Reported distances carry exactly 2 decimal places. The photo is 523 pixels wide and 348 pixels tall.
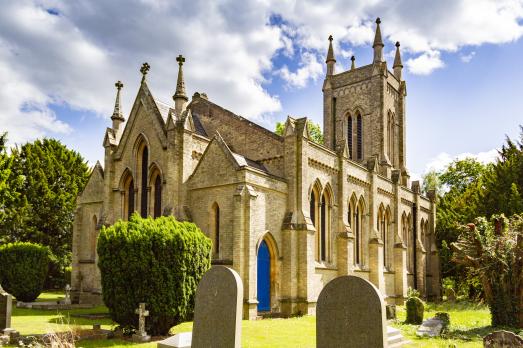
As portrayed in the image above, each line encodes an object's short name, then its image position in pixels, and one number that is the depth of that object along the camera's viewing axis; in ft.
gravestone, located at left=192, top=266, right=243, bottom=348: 28.32
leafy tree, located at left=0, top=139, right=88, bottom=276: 127.85
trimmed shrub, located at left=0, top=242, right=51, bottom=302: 81.56
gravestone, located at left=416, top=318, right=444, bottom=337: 54.67
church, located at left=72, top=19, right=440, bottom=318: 71.82
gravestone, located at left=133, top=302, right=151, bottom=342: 45.98
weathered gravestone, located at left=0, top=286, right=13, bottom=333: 45.78
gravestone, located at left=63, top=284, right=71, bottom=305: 82.92
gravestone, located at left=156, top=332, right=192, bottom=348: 33.94
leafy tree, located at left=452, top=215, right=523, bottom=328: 60.23
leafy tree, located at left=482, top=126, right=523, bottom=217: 105.81
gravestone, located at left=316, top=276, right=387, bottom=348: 24.61
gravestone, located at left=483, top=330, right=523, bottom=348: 32.24
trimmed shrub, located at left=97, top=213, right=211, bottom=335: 47.52
